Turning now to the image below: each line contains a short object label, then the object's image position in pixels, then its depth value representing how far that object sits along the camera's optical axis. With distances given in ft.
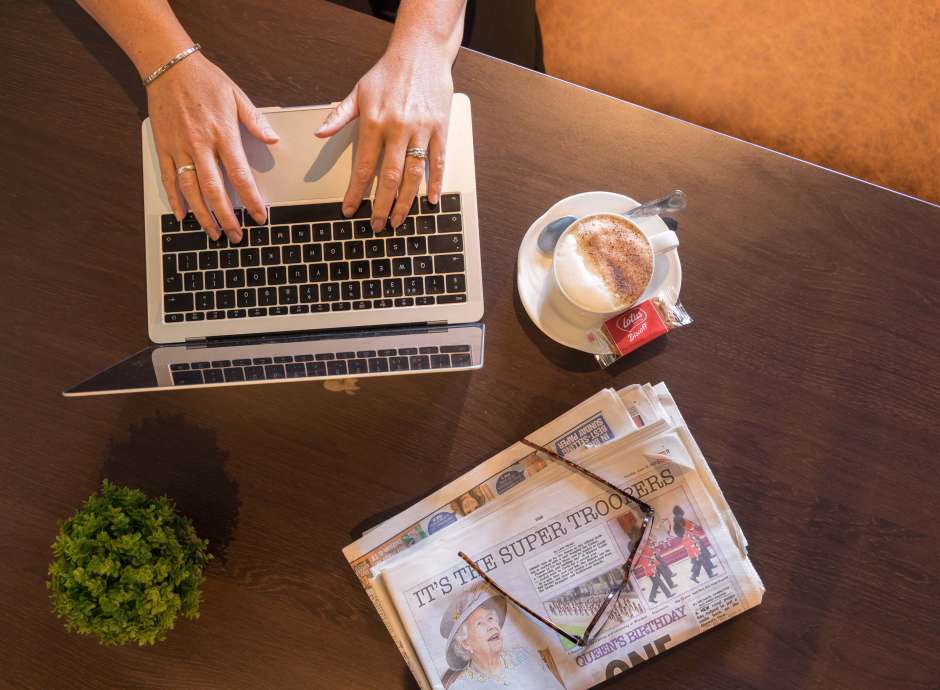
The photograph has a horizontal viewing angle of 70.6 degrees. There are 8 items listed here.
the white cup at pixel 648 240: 2.78
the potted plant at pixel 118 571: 2.57
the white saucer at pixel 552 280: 3.04
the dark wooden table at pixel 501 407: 3.06
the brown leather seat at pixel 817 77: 4.19
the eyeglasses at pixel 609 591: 2.95
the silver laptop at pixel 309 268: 2.98
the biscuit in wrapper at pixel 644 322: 2.84
